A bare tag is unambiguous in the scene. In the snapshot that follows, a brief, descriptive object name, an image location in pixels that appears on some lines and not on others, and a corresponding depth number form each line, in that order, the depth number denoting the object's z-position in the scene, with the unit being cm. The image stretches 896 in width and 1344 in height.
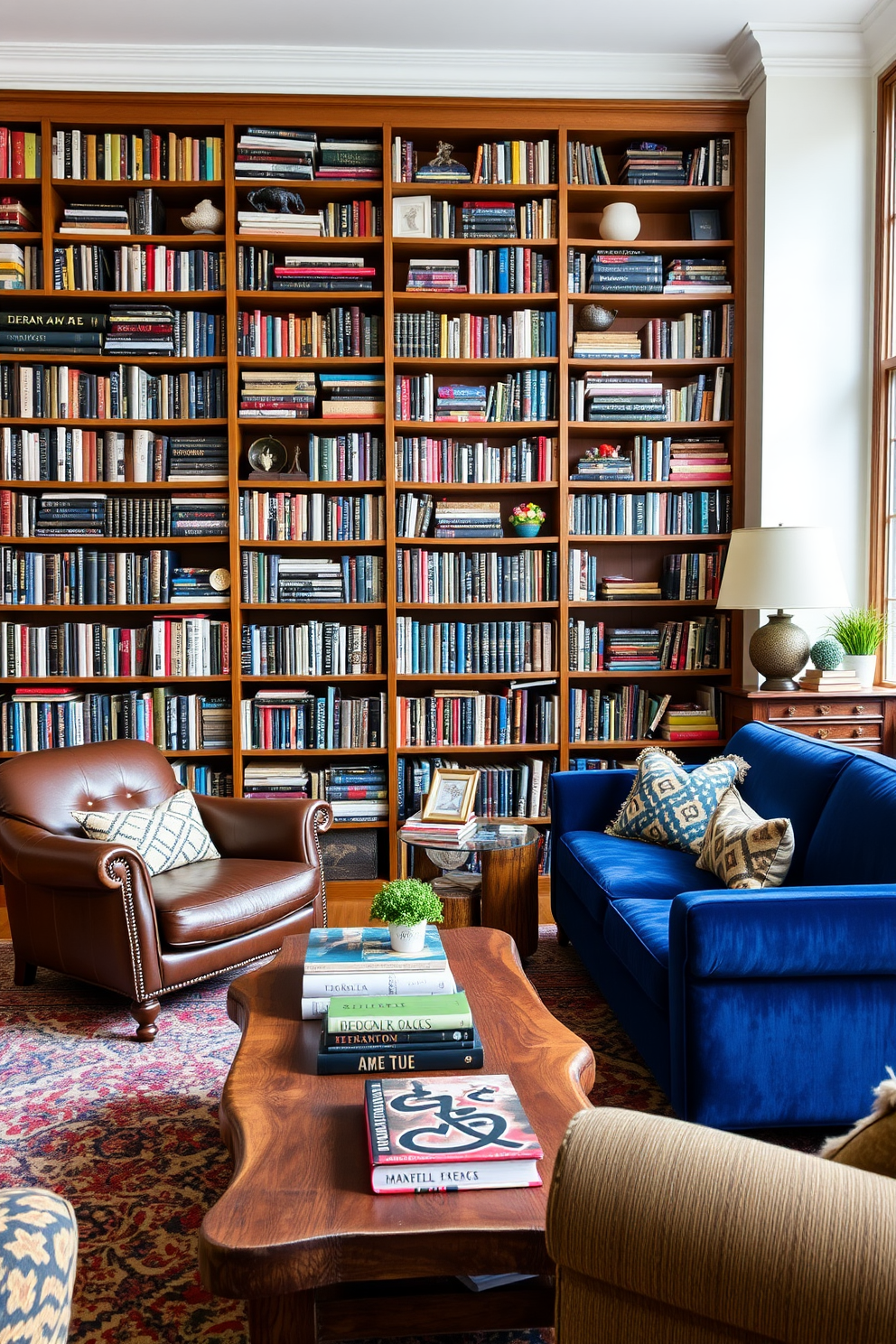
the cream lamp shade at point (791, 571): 379
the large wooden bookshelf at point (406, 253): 438
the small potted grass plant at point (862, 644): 406
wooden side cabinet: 399
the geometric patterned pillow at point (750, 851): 264
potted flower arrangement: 456
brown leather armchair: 306
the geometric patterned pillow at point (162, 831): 340
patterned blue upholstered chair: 97
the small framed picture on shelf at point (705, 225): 459
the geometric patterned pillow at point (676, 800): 340
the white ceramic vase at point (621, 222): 448
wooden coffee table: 134
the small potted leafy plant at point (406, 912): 227
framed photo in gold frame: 360
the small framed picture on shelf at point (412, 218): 443
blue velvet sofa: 216
